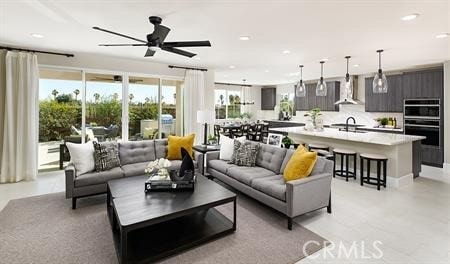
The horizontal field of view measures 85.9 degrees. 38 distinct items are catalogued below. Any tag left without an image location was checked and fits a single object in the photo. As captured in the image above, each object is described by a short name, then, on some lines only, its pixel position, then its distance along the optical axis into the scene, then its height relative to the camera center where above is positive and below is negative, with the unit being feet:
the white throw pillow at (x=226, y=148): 15.24 -1.14
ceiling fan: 9.86 +3.76
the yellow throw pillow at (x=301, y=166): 10.52 -1.56
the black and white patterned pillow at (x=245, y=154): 13.91 -1.38
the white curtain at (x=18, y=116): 15.38 +0.89
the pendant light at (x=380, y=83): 15.44 +3.06
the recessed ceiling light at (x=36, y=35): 13.01 +5.15
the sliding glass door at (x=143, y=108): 20.34 +1.92
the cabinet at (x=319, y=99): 28.89 +4.01
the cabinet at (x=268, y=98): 39.50 +5.45
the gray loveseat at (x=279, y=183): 9.79 -2.40
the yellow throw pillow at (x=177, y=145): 15.84 -0.99
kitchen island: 15.15 -1.11
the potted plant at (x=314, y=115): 20.54 +1.33
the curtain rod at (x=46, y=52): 15.40 +5.36
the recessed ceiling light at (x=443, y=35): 12.36 +4.97
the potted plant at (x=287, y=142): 14.71 -0.71
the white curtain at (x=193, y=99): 22.08 +2.85
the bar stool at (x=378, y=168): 14.55 -2.34
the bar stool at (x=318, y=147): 18.45 -1.26
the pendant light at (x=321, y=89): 18.98 +3.29
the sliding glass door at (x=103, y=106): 18.86 +1.86
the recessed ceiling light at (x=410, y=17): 9.79 +4.71
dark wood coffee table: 7.73 -3.00
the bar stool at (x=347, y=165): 16.28 -2.37
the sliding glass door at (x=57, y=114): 17.60 +1.19
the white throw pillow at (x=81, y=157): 12.40 -1.45
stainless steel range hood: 27.25 +4.74
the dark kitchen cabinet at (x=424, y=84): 19.35 +3.98
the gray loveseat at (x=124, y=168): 11.59 -2.13
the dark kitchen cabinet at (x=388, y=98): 22.16 +3.22
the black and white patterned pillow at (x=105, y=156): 13.00 -1.48
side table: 16.09 -1.25
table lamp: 17.12 +0.94
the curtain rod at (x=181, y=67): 21.40 +5.70
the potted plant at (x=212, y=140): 18.27 -0.76
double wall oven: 19.49 +1.02
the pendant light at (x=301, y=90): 20.11 +3.41
